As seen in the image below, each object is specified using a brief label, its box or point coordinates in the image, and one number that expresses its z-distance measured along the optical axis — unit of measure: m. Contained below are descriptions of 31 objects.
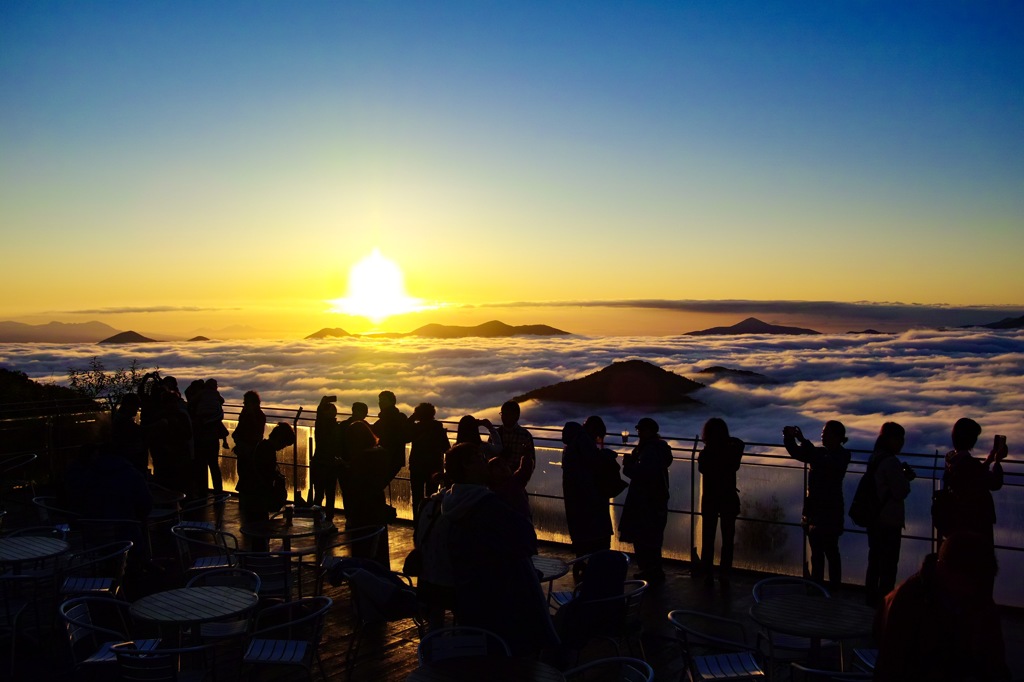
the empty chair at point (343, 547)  6.65
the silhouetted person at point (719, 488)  7.36
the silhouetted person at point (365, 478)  7.41
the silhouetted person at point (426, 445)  8.70
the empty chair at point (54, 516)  6.80
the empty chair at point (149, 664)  3.81
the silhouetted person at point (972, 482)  6.01
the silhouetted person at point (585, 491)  7.45
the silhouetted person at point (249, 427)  8.89
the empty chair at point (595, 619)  4.69
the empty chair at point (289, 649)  4.54
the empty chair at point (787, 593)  4.73
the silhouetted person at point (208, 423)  11.14
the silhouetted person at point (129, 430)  8.65
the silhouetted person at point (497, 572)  4.21
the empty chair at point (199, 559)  6.58
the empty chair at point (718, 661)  4.11
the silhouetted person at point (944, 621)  3.13
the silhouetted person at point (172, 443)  9.65
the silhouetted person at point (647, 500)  7.42
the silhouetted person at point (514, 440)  7.81
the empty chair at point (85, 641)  4.33
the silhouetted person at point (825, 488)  6.91
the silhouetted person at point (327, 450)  9.63
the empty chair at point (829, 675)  3.49
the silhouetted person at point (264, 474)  7.21
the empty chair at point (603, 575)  4.77
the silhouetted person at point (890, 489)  6.54
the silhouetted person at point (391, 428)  8.65
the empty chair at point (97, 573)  5.75
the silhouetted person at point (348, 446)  7.42
